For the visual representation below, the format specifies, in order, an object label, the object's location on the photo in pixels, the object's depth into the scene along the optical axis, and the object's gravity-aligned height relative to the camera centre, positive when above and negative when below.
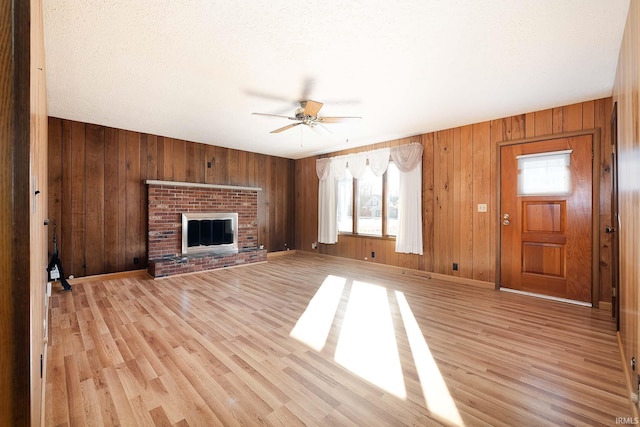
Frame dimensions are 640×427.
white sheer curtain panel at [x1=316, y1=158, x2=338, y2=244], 6.21 +0.20
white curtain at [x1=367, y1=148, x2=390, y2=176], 5.30 +1.03
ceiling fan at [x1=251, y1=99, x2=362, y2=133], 3.08 +1.20
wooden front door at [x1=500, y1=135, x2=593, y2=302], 3.38 -0.20
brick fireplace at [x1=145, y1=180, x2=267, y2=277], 4.83 -0.16
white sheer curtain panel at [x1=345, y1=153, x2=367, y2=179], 5.68 +1.03
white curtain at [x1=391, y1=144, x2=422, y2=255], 4.82 +0.22
